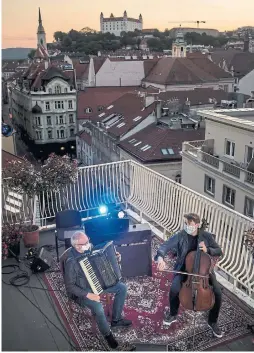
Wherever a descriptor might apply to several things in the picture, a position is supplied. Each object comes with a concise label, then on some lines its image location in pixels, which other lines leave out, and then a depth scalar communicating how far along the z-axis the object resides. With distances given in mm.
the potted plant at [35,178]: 5352
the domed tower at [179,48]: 52325
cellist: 3658
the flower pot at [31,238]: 5336
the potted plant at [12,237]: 4691
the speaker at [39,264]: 4773
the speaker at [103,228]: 4508
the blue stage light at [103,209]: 5406
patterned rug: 3725
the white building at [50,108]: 36219
